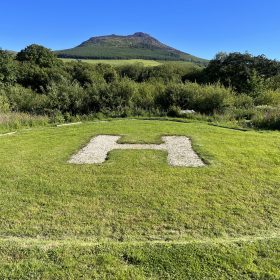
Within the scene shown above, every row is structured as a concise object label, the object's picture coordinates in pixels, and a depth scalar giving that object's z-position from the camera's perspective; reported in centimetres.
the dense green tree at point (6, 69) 2267
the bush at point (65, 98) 1122
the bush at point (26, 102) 1148
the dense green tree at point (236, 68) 2439
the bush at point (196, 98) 1130
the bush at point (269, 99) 1303
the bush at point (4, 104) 1093
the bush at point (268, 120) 905
